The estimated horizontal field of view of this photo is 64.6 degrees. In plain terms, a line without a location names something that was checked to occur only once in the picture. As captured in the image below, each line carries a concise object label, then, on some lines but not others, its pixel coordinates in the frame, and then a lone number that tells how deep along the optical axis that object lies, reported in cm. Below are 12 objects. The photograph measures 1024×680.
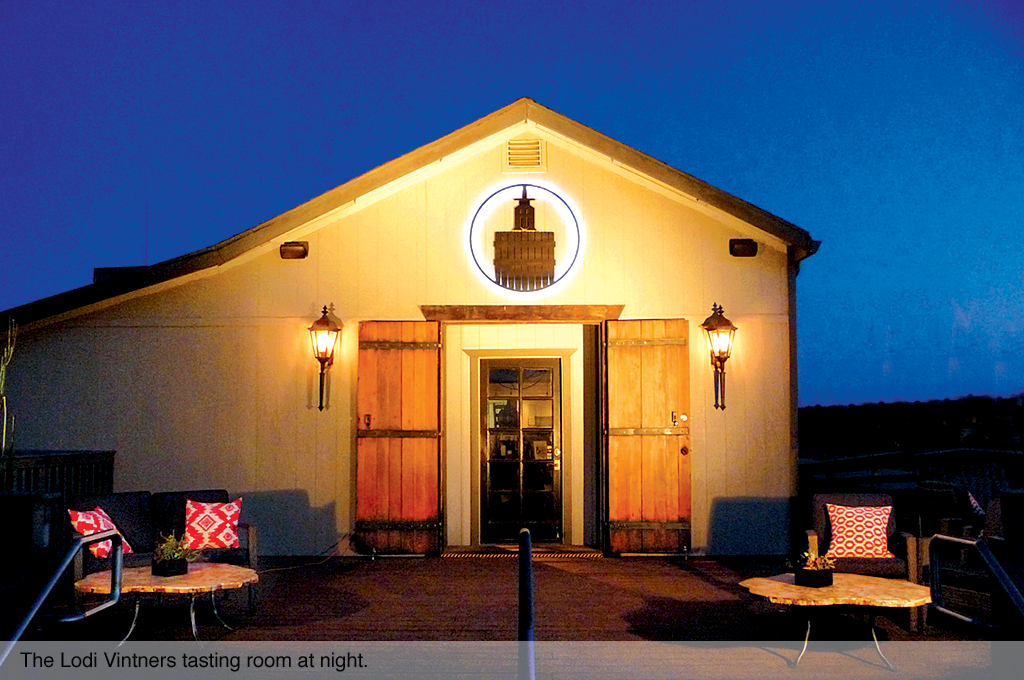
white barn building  778
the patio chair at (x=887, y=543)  535
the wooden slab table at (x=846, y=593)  443
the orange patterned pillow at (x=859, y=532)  604
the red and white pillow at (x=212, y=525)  619
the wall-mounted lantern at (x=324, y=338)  769
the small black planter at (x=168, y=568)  491
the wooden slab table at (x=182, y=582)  466
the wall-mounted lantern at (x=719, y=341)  762
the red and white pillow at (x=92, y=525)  569
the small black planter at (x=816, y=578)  467
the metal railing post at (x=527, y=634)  304
